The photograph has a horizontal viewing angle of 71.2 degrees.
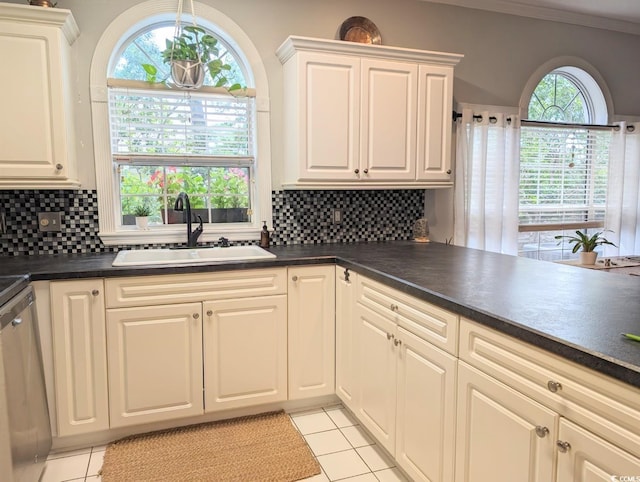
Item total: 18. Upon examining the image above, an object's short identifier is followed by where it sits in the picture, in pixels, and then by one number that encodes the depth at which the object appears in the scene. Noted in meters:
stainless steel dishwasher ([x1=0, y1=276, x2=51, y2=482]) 1.61
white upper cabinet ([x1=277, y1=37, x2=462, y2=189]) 2.71
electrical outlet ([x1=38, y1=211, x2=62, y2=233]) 2.59
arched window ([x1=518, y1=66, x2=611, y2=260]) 3.72
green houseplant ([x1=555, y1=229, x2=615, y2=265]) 3.53
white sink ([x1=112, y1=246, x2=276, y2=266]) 2.49
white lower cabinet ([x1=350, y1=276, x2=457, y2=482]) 1.61
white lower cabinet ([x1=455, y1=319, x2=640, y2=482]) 1.00
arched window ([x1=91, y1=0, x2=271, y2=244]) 2.71
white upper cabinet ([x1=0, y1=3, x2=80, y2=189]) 2.22
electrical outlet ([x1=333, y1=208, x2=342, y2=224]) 3.16
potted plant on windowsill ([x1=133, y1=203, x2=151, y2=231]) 2.80
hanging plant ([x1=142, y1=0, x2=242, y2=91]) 2.50
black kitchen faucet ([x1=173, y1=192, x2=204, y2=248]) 2.72
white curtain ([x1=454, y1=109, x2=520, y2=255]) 3.39
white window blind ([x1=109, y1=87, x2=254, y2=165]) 2.76
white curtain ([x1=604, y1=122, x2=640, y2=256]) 3.85
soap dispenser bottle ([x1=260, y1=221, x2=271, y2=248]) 2.95
